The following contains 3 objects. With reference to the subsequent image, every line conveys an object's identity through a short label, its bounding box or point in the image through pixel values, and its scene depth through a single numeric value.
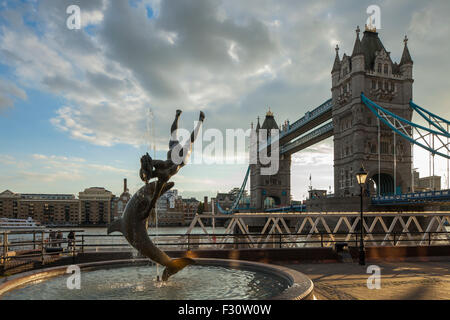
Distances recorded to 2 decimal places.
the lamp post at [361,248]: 12.23
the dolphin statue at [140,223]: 7.20
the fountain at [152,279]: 6.50
